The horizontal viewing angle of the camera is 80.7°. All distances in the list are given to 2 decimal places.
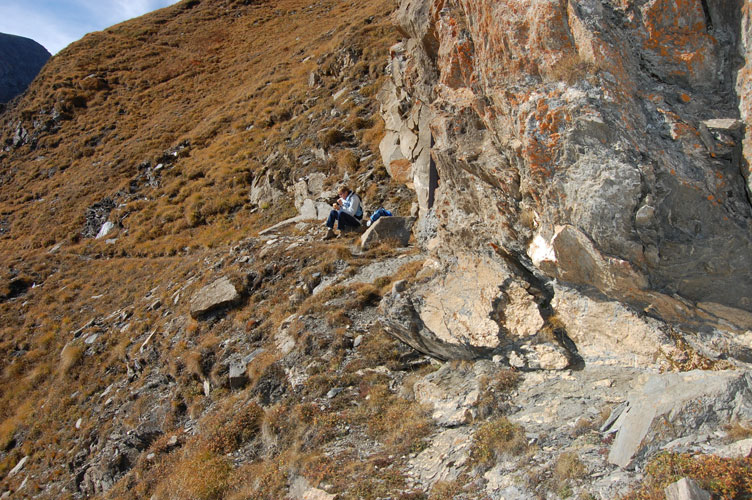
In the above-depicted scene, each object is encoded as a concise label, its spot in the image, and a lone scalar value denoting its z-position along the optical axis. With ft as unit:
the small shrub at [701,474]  12.01
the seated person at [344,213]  48.57
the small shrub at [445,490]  17.24
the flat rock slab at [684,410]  14.39
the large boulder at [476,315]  22.08
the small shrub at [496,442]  17.88
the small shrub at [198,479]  24.16
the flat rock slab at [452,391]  21.54
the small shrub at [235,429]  27.09
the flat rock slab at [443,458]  18.56
